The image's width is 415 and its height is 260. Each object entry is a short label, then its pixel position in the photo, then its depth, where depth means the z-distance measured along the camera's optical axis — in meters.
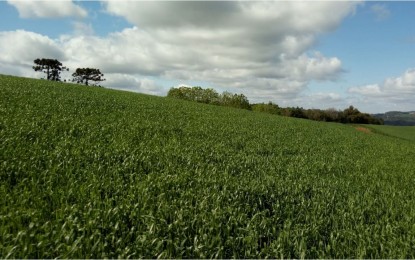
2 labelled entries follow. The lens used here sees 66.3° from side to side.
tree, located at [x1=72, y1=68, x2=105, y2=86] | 117.62
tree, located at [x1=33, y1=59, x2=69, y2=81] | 109.31
